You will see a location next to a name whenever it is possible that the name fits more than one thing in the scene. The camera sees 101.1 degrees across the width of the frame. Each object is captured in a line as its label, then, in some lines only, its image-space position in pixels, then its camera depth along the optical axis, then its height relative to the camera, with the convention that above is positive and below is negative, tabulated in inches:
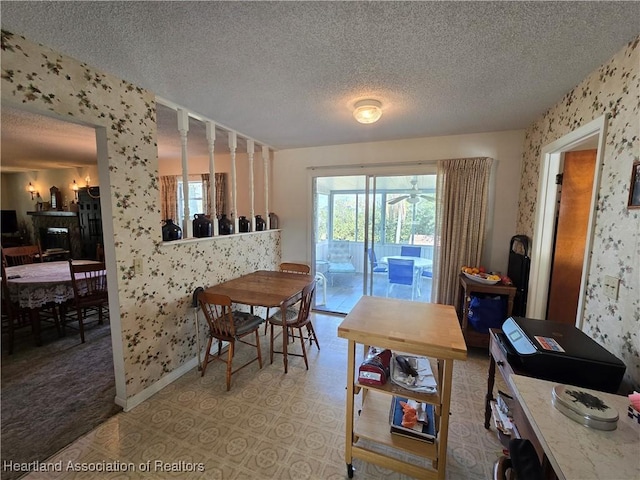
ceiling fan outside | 136.3 +10.8
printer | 47.6 -26.3
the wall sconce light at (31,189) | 238.2 +20.9
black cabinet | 205.0 -3.9
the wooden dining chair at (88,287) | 117.5 -34.7
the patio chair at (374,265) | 147.6 -27.4
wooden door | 89.2 -5.6
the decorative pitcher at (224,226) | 119.1 -5.2
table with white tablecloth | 112.2 -33.9
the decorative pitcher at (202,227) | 107.7 -5.2
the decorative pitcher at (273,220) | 158.4 -3.0
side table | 103.5 -32.5
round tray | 36.4 -27.5
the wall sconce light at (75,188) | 219.9 +20.6
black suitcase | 103.3 -21.7
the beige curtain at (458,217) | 121.1 +0.2
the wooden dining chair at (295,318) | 97.9 -41.4
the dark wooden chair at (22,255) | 153.3 -25.9
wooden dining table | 91.4 -28.9
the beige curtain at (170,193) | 190.5 +15.0
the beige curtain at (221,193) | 171.0 +14.0
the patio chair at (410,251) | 140.9 -18.6
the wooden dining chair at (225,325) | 87.6 -40.3
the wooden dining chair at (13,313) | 110.8 -45.1
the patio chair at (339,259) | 155.1 -26.0
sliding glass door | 138.7 -11.1
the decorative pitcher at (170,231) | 92.9 -6.3
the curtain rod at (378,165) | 130.6 +27.2
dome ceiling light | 85.7 +34.9
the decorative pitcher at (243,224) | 133.1 -4.7
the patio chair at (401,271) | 140.2 -29.4
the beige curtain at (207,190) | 174.9 +16.2
